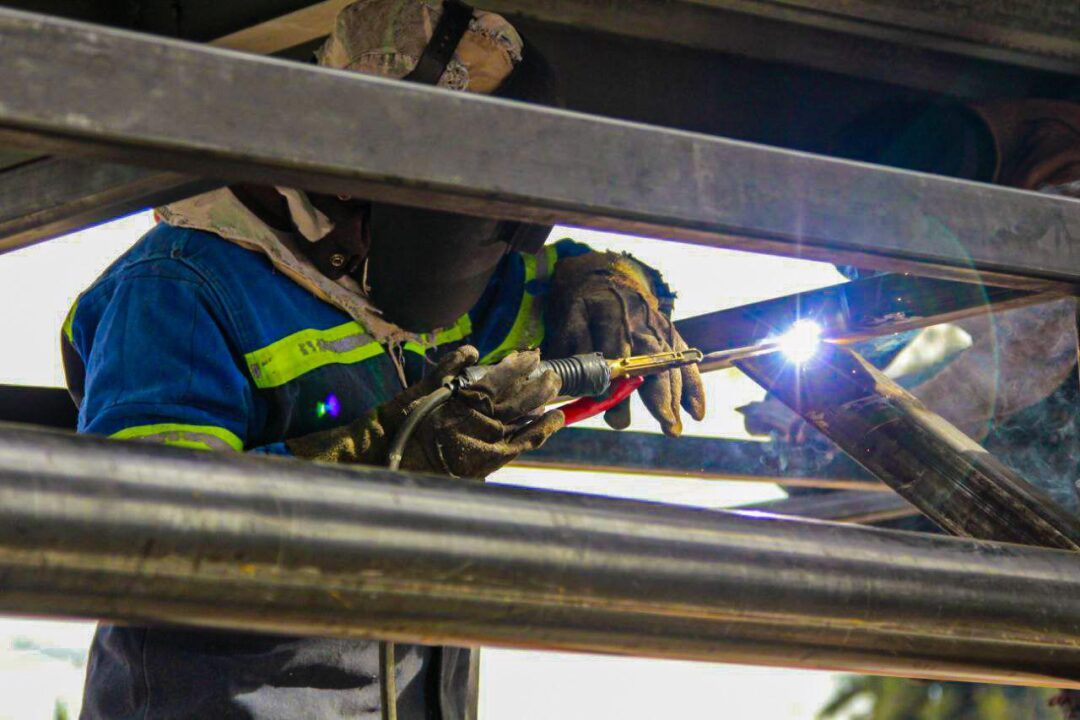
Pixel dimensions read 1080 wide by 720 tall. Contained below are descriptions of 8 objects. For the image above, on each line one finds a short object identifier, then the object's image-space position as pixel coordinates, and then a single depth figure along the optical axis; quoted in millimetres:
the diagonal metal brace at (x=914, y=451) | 2458
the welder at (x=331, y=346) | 2547
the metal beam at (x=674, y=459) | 3334
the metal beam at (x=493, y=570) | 1980
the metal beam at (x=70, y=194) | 2451
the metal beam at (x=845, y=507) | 3499
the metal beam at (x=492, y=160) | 1990
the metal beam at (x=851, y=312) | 2773
